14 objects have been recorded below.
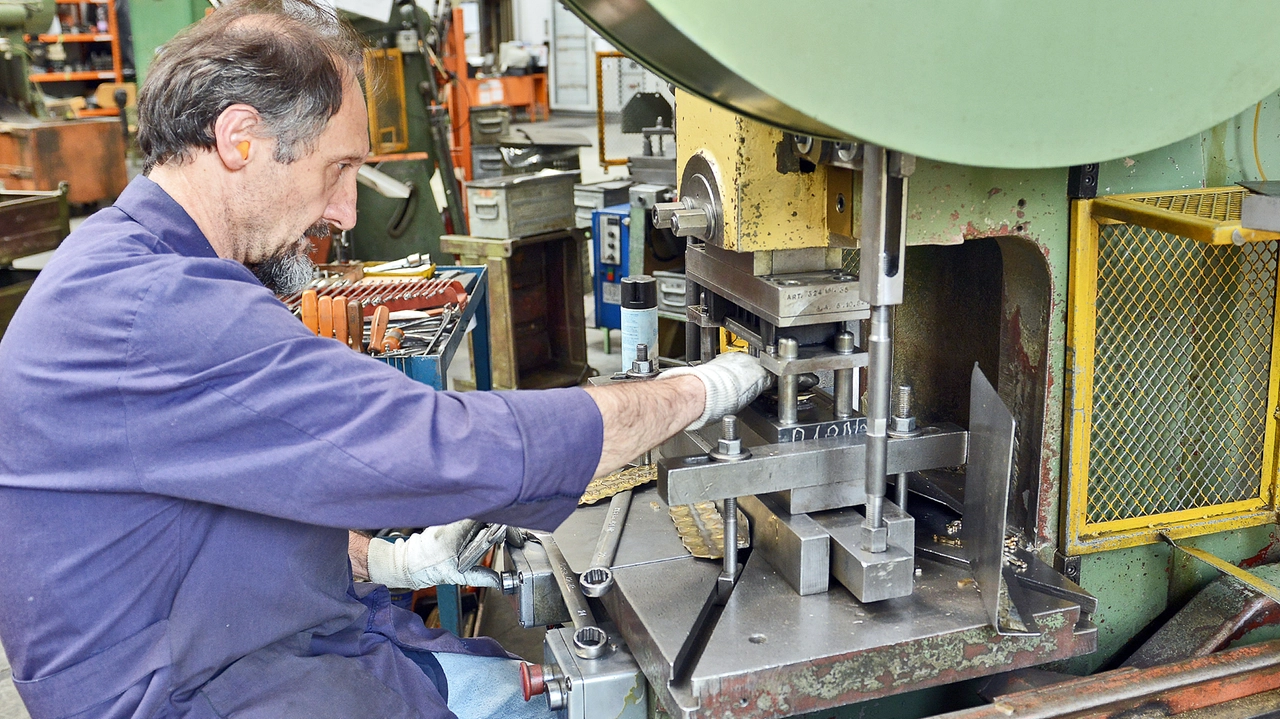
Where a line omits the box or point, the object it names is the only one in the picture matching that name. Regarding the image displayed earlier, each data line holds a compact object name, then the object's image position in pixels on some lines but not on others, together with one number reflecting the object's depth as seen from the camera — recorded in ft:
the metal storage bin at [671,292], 10.90
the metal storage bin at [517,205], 11.35
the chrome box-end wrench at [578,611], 3.40
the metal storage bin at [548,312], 12.44
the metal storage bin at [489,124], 16.78
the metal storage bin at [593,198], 13.20
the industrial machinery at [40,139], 11.53
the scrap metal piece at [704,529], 3.77
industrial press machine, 2.48
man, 2.84
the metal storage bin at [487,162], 16.07
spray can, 4.64
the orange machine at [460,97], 16.21
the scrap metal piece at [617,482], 4.47
